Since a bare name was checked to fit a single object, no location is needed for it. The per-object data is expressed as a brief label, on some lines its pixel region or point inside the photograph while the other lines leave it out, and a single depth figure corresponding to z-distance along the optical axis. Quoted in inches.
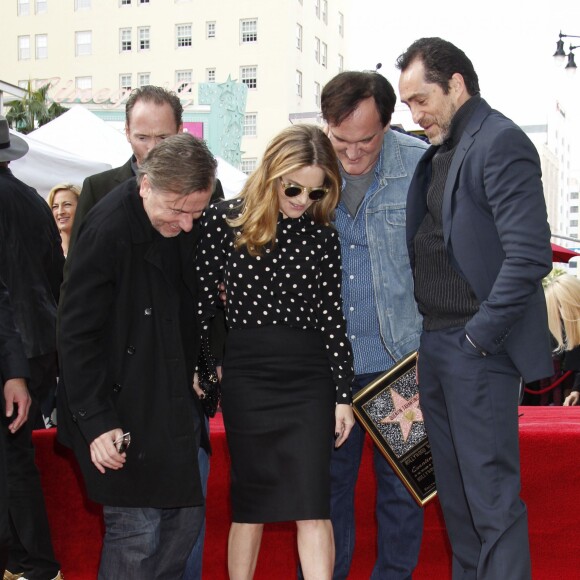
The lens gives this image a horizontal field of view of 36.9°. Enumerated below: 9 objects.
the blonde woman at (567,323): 229.0
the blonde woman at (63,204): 250.8
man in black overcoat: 114.7
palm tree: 1197.7
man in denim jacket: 137.7
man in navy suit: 110.6
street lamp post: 769.6
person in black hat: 146.1
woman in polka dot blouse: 124.3
